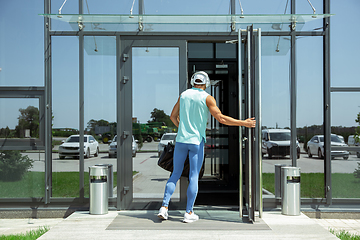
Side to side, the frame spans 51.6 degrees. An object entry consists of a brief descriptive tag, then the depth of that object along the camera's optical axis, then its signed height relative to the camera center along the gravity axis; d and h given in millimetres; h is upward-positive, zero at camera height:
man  4152 -173
